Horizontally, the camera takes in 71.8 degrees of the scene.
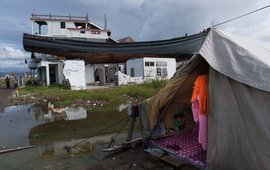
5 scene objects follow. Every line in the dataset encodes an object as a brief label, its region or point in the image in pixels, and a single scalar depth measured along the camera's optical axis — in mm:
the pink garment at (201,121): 3699
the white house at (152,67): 18674
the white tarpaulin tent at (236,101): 2949
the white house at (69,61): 18021
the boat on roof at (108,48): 16309
